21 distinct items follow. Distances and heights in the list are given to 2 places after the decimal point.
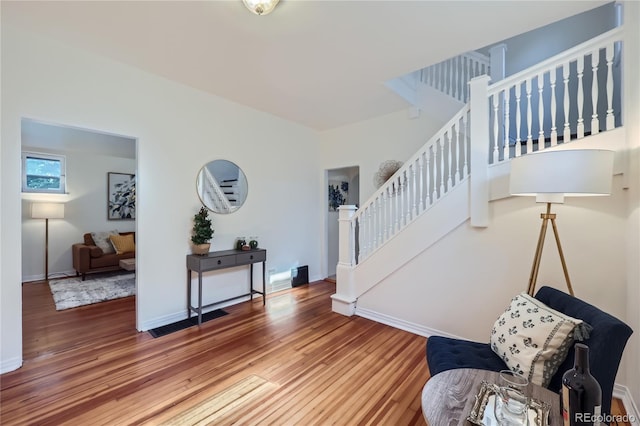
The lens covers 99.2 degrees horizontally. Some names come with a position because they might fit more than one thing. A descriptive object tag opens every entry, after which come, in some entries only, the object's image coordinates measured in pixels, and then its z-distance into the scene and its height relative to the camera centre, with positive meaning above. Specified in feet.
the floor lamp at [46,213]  15.72 -0.02
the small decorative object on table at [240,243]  12.06 -1.38
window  16.26 +2.46
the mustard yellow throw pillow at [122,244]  17.43 -2.02
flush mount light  6.20 +4.77
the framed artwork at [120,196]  19.19 +1.20
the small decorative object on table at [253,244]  12.30 -1.45
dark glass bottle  2.86 -1.96
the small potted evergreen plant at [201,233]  10.58 -0.82
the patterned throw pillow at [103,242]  17.26 -1.88
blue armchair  3.81 -2.21
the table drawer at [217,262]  10.13 -1.94
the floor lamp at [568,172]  5.02 +0.74
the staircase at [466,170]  7.00 +1.37
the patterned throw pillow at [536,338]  4.34 -2.19
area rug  12.60 -4.02
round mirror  11.26 +1.13
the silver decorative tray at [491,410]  3.26 -2.51
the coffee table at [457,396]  3.43 -2.60
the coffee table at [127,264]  16.62 -3.15
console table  10.06 -1.96
